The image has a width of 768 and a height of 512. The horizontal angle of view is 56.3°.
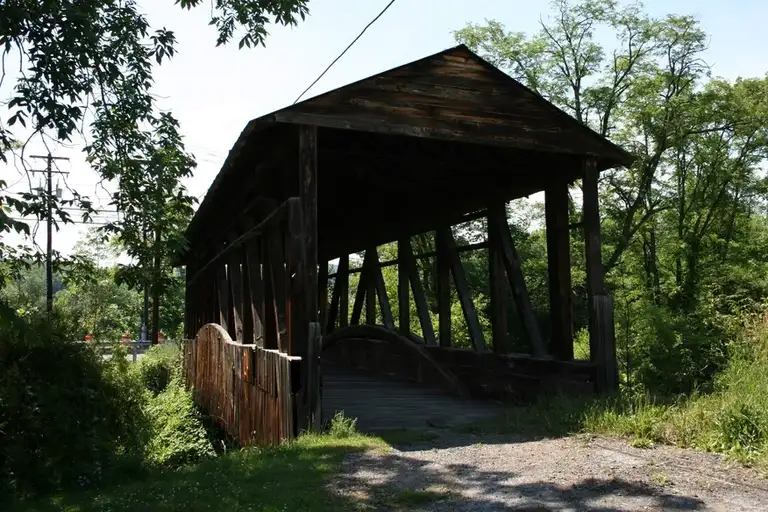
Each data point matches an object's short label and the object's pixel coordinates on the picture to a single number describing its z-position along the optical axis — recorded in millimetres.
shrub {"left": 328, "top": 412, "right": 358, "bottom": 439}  6957
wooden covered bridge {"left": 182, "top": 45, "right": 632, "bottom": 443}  7605
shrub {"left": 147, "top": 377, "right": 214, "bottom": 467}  11383
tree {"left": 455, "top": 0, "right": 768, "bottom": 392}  21078
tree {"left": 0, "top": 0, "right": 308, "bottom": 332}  6703
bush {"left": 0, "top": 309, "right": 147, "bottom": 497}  7730
